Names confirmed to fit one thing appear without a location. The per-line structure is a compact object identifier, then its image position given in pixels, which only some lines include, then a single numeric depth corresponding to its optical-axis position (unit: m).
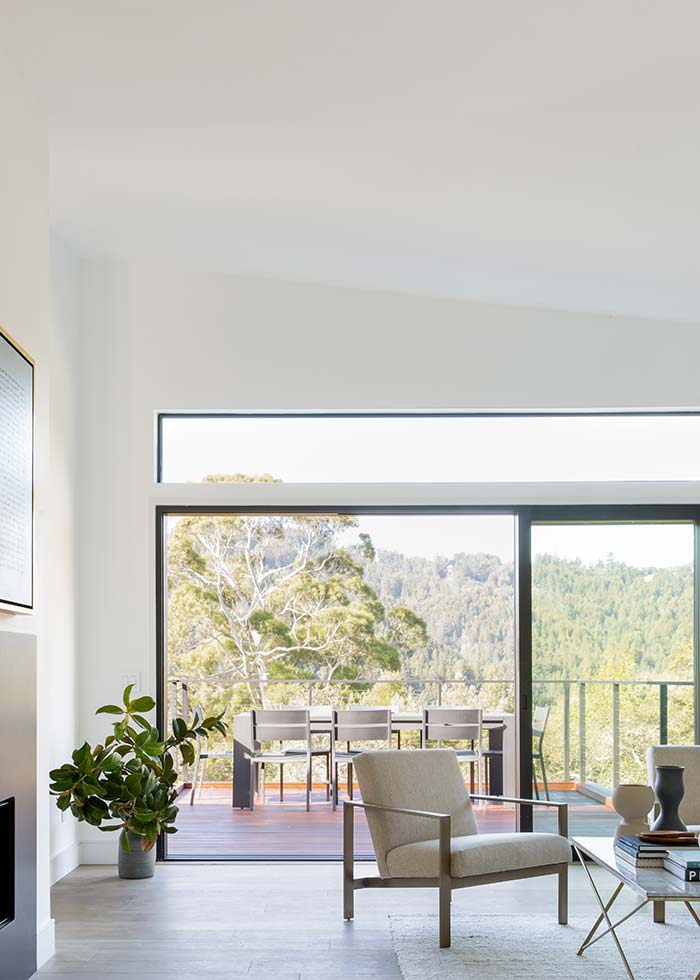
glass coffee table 3.95
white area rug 4.51
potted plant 5.78
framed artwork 4.12
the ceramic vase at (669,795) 4.64
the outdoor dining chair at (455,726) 9.03
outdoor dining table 9.02
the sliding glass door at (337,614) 11.50
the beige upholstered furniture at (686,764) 5.59
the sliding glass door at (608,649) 6.85
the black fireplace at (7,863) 4.16
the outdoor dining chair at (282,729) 9.08
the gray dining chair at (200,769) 9.23
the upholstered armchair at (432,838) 4.99
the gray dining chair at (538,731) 6.82
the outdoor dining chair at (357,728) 9.00
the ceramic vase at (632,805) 4.75
